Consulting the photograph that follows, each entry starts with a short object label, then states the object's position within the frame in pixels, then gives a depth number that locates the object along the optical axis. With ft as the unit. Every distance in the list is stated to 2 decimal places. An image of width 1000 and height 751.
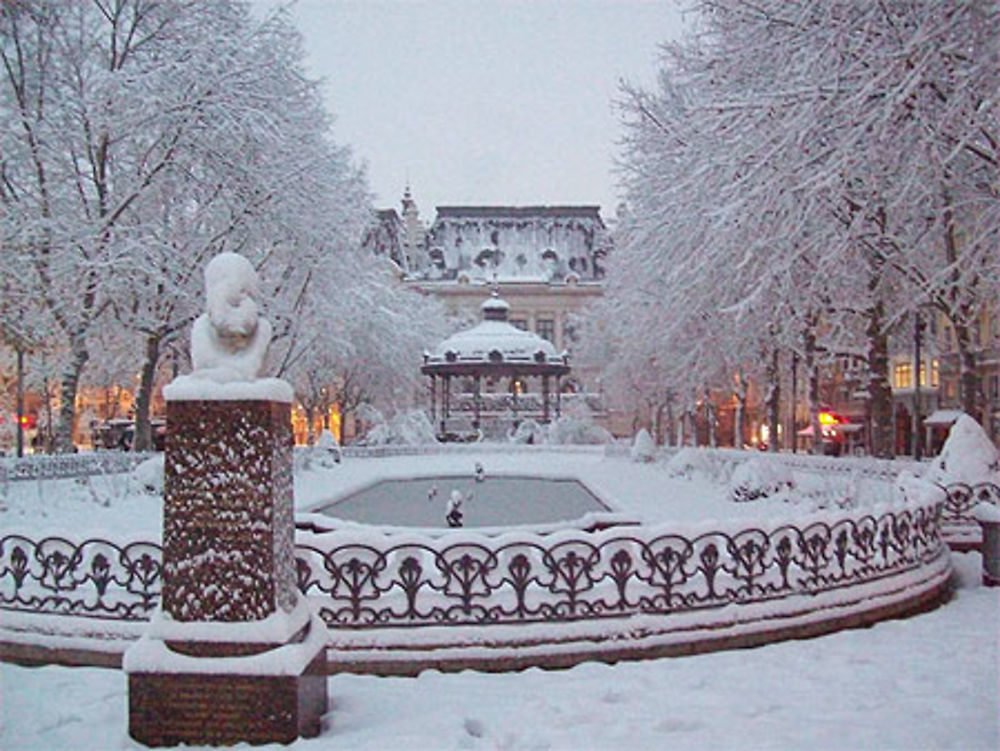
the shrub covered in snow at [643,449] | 114.01
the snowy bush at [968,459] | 45.11
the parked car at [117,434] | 171.56
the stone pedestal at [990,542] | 34.65
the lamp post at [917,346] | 84.43
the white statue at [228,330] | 20.06
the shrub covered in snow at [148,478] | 65.05
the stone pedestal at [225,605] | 18.47
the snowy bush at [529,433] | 150.30
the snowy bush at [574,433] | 150.00
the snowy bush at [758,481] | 66.18
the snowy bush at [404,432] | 145.38
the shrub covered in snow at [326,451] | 107.96
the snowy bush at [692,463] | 89.13
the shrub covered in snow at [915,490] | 34.91
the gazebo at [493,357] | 139.74
